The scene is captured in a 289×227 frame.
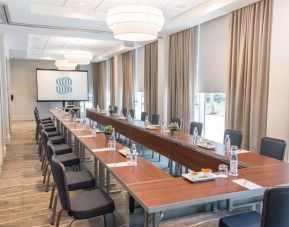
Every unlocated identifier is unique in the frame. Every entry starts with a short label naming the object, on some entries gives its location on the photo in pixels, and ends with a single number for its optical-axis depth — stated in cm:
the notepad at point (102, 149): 342
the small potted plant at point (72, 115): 684
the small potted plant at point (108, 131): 391
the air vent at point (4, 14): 464
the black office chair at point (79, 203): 223
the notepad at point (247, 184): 206
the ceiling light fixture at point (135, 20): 341
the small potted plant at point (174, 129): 446
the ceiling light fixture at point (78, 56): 748
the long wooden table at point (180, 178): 184
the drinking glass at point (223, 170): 236
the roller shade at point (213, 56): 566
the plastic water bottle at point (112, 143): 345
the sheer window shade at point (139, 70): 960
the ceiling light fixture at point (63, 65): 1025
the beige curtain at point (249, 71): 447
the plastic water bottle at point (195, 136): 389
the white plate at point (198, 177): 217
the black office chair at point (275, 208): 159
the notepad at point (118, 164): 273
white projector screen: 1288
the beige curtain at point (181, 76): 657
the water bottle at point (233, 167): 236
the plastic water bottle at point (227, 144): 335
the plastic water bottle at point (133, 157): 280
